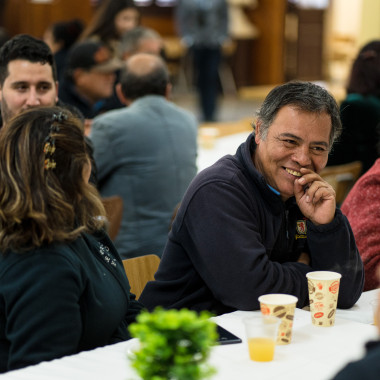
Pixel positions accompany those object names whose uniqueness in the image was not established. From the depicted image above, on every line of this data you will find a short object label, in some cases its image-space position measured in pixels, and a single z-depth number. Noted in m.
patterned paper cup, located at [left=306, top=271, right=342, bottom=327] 3.98
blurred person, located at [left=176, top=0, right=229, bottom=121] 18.34
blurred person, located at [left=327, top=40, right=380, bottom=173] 9.23
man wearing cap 10.44
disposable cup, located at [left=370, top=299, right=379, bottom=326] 4.57
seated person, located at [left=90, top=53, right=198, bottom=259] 7.68
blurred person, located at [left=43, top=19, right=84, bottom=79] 14.20
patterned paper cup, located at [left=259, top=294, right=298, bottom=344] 3.66
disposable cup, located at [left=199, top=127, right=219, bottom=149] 10.25
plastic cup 3.34
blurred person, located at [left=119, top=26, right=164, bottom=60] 11.65
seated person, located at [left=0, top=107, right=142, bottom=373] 3.60
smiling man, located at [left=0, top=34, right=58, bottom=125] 6.60
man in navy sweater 4.48
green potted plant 2.46
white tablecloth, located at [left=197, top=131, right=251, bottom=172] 9.42
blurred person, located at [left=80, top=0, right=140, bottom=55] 13.71
